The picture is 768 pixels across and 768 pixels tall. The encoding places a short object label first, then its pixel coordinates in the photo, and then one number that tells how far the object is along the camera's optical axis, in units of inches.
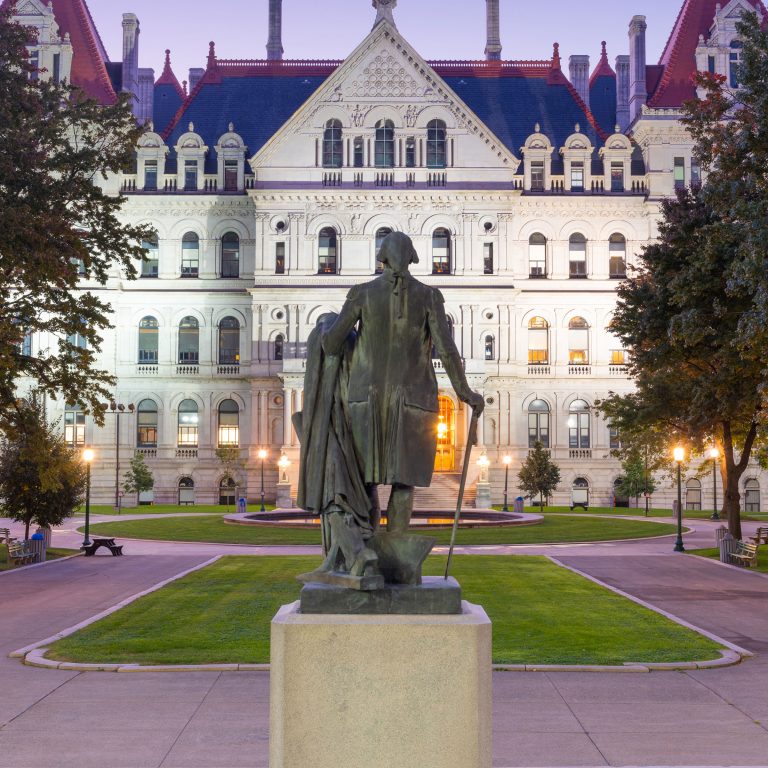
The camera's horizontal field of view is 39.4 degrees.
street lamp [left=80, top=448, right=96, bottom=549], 1353.3
